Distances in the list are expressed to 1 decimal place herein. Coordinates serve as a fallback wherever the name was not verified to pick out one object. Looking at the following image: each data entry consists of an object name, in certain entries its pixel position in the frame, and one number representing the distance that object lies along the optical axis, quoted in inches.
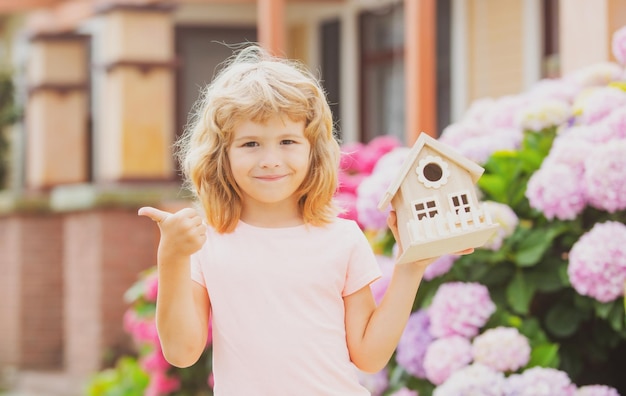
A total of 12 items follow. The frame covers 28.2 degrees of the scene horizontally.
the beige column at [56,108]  425.4
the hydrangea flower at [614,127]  154.9
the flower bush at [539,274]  147.0
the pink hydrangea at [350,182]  230.8
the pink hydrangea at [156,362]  243.6
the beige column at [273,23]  323.0
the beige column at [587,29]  192.2
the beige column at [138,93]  357.4
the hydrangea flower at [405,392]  165.4
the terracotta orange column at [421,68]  271.3
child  96.9
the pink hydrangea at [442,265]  161.9
